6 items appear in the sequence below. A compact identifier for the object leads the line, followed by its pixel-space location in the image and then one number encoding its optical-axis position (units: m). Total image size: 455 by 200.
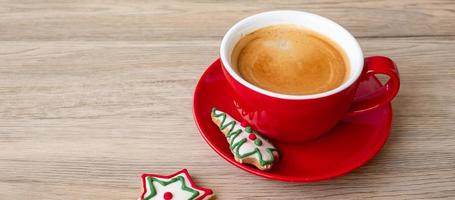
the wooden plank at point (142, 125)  0.70
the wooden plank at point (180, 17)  0.96
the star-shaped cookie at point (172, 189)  0.66
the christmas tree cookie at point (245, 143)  0.67
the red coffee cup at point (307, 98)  0.66
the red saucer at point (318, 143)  0.69
